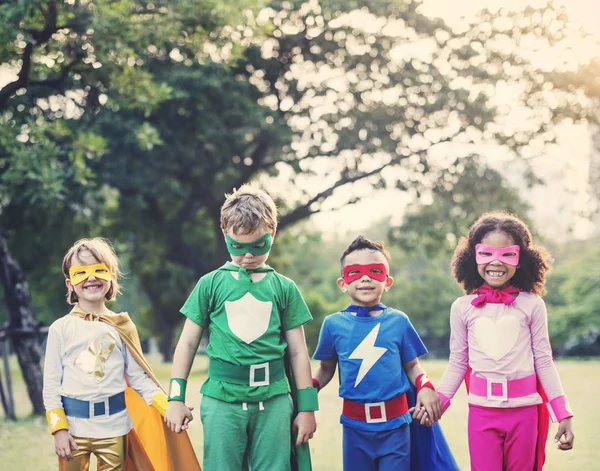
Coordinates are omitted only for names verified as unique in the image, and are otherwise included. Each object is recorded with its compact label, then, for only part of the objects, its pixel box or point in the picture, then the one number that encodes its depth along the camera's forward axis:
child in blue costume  3.97
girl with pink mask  3.87
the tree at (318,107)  15.79
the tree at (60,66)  9.37
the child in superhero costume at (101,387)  4.13
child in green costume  3.79
